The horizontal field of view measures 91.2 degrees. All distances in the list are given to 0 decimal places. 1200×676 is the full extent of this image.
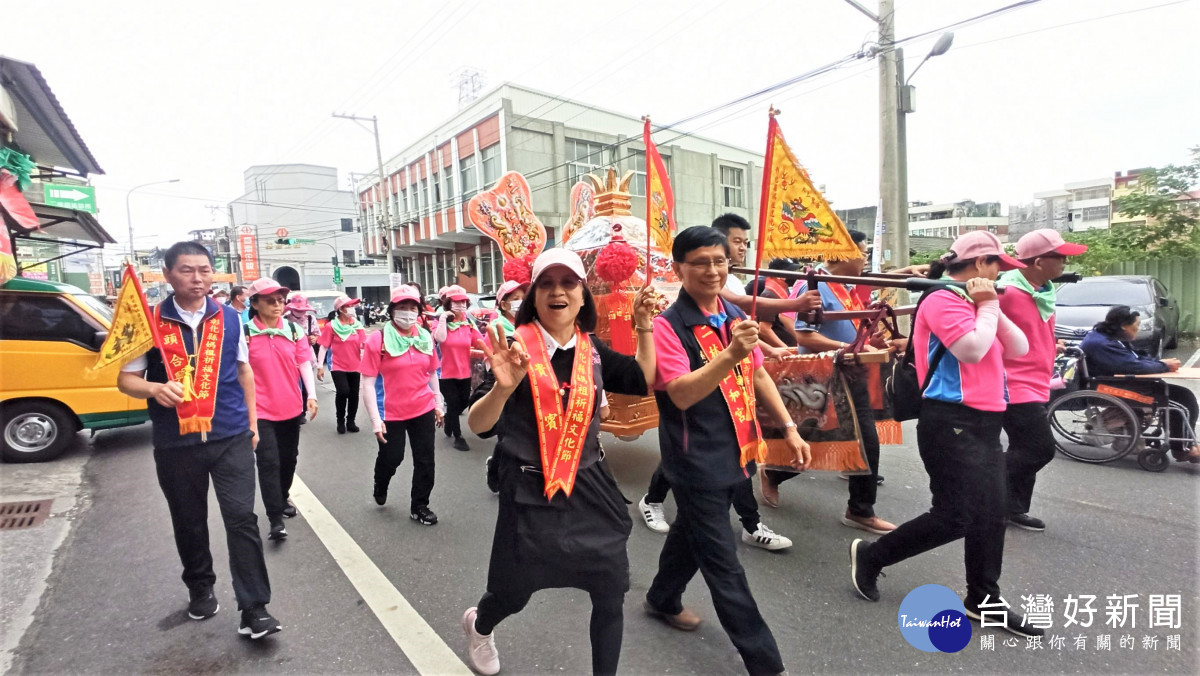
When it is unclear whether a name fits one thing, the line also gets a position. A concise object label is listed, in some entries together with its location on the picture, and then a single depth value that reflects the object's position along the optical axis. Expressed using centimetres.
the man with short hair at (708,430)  206
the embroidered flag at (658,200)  366
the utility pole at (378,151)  2462
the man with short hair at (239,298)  754
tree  1088
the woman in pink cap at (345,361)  712
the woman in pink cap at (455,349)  619
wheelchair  439
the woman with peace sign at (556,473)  191
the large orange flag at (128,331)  253
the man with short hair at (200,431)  262
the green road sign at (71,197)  758
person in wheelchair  441
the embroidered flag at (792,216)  238
